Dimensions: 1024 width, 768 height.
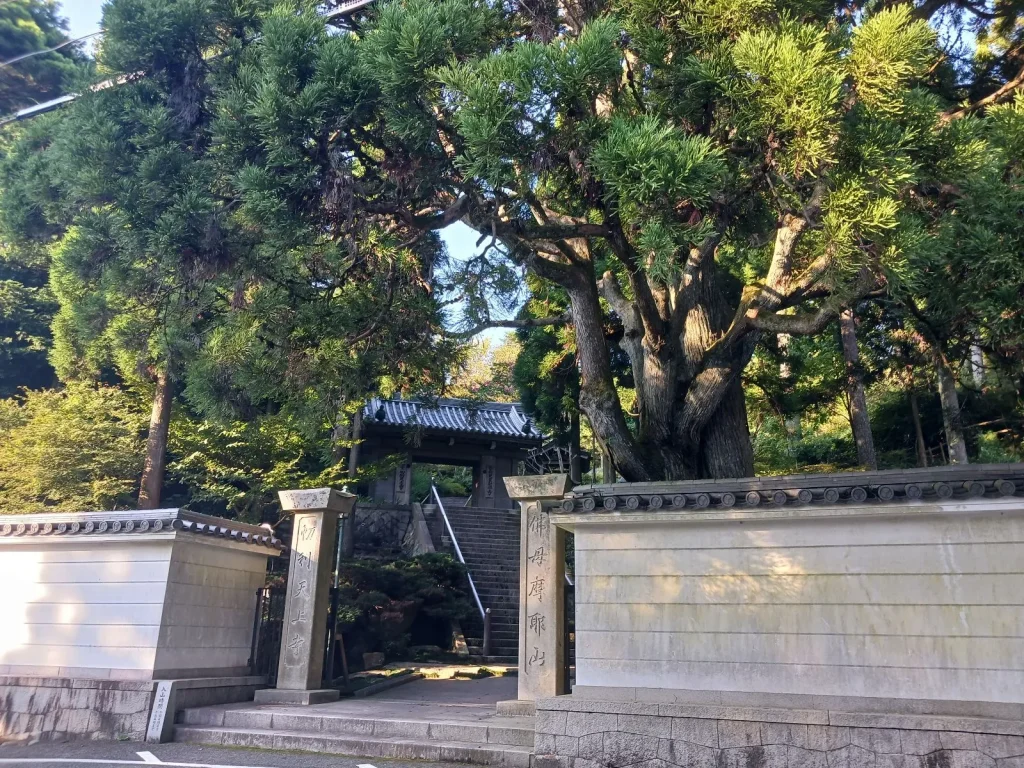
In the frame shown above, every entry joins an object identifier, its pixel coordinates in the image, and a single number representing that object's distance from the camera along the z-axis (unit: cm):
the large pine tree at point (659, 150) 542
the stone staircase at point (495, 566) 1484
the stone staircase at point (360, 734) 680
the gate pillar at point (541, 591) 757
